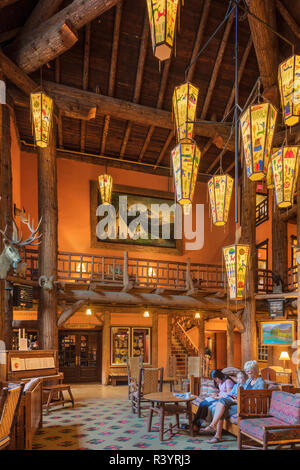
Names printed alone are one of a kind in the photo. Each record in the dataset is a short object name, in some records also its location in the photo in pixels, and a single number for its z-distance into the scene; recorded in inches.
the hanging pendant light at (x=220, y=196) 273.0
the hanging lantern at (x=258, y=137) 185.6
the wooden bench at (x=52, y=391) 313.9
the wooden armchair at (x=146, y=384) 304.8
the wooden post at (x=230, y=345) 486.3
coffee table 238.4
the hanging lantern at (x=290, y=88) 210.1
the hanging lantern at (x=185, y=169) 229.1
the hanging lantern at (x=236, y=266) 241.2
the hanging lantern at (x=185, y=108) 245.4
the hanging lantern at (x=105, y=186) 446.3
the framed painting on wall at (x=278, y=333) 452.8
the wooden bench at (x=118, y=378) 498.6
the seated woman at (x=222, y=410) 227.9
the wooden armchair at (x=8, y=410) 148.2
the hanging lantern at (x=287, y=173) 259.1
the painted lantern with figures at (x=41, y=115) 280.4
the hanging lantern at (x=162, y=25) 168.1
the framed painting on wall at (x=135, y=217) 534.0
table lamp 452.8
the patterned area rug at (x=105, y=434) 218.5
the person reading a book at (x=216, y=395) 247.9
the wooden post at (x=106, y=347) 516.5
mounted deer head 253.6
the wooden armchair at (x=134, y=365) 414.3
